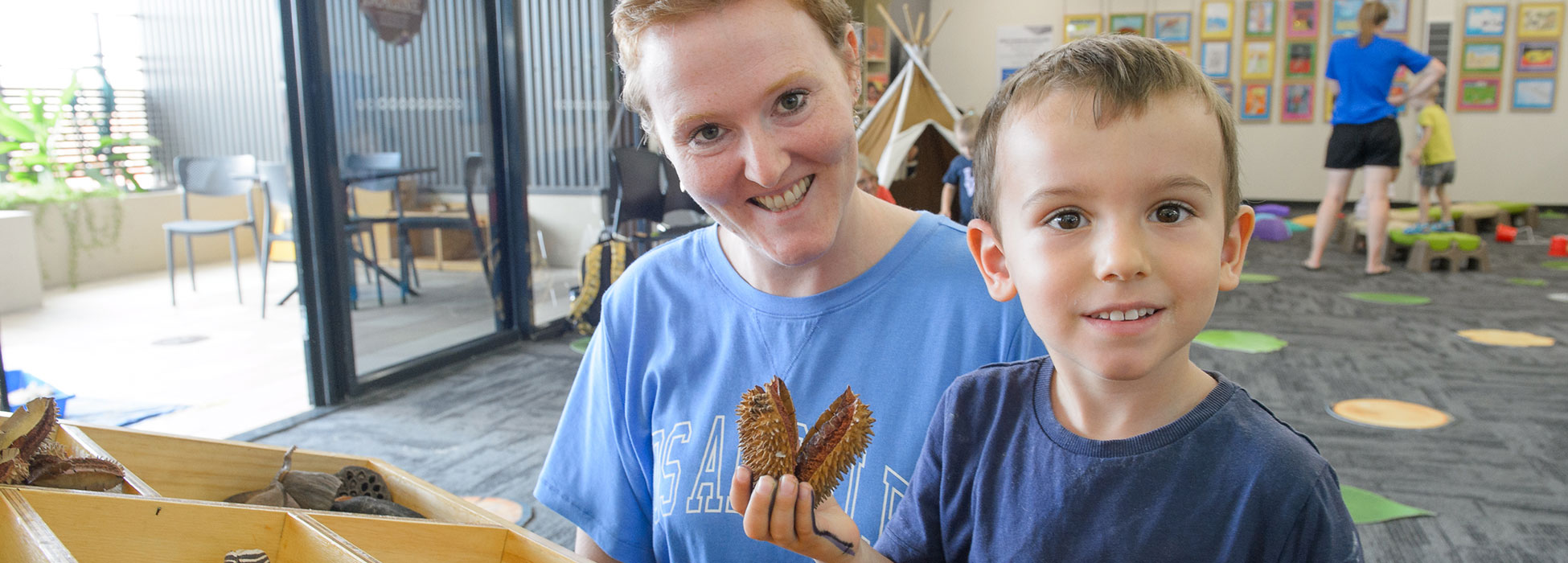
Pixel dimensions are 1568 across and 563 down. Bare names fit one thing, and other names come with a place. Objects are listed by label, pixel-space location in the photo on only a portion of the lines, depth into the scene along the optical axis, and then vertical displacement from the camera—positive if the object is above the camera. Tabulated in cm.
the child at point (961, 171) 545 -21
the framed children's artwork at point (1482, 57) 1045 +74
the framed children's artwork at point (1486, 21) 1039 +112
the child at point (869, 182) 453 -22
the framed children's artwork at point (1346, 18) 1066 +119
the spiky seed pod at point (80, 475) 91 -31
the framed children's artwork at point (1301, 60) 1089 +77
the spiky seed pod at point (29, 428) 90 -26
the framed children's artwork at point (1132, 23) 1135 +124
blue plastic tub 316 -82
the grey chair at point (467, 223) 451 -39
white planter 598 -73
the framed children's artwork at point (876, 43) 954 +88
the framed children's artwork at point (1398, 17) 1069 +120
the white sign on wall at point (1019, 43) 1171 +107
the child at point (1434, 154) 736 -19
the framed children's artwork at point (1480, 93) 1056 +36
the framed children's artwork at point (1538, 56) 1030 +73
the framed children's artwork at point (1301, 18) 1081 +121
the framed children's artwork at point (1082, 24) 1148 +126
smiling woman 101 -19
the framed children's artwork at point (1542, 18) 1025 +112
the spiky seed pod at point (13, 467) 87 -29
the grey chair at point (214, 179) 634 -23
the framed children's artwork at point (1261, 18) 1092 +123
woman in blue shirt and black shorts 589 +18
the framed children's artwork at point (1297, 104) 1101 +29
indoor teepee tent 679 +4
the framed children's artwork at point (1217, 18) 1109 +126
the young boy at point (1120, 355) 74 -17
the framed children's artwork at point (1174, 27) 1124 +119
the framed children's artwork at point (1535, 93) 1038 +35
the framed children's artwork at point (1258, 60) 1103 +79
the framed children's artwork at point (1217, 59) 1119 +81
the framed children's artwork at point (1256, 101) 1116 +33
